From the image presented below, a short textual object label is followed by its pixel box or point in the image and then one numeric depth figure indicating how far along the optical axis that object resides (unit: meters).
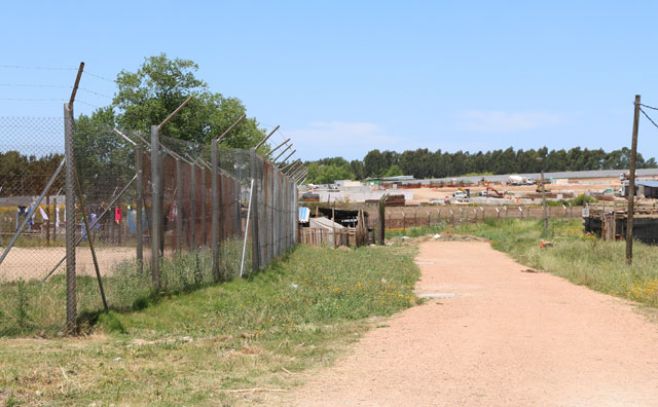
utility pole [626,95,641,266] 24.47
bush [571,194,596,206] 82.03
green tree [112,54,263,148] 46.53
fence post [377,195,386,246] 50.10
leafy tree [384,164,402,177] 195.00
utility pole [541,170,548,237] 49.33
